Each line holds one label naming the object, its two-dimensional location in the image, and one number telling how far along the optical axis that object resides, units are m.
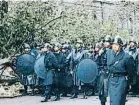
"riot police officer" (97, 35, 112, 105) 12.66
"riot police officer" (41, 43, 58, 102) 15.64
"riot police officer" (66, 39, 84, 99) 17.06
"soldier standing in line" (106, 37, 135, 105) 10.66
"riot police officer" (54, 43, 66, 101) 16.28
